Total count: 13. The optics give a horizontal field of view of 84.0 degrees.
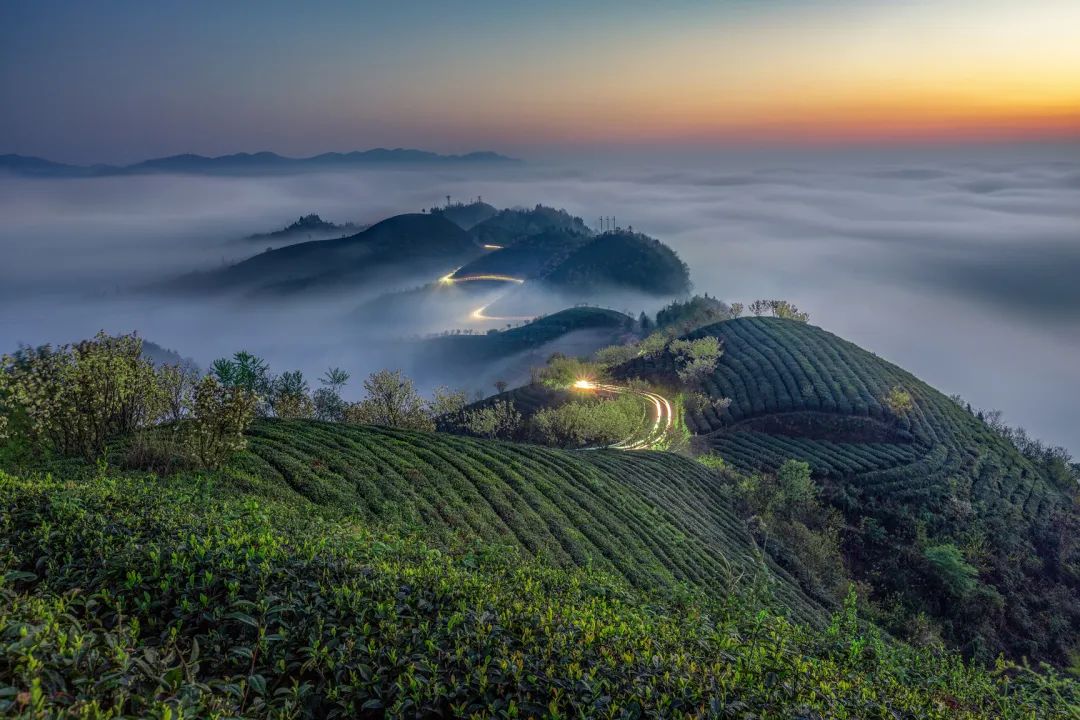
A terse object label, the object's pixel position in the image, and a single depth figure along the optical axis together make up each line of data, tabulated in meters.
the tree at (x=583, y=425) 75.56
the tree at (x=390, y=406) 66.31
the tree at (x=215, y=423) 24.44
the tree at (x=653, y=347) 119.16
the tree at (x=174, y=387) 31.91
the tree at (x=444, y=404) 89.12
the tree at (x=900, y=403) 82.19
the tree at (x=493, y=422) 81.75
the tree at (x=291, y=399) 61.56
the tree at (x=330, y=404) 78.94
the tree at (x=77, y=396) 24.34
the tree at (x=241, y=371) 74.81
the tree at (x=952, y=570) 48.31
